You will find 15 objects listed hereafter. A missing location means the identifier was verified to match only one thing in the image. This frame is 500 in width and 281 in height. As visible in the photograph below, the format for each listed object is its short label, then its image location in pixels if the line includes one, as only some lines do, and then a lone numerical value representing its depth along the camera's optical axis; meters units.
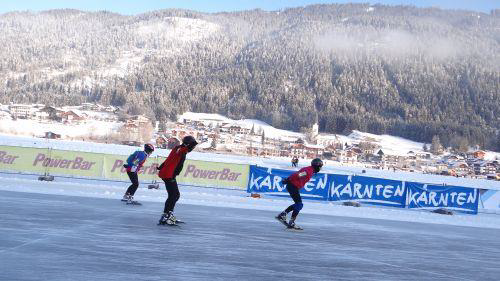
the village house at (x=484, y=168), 161.88
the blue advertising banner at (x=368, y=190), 23.61
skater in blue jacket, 16.28
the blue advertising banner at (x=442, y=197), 23.88
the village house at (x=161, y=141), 150.88
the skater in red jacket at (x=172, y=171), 11.81
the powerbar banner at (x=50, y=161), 23.19
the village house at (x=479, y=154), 192.15
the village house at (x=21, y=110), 181.62
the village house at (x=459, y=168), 158.18
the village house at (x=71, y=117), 172.75
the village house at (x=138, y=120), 181.75
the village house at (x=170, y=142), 144.51
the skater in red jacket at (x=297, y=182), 13.61
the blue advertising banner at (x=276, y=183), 23.41
